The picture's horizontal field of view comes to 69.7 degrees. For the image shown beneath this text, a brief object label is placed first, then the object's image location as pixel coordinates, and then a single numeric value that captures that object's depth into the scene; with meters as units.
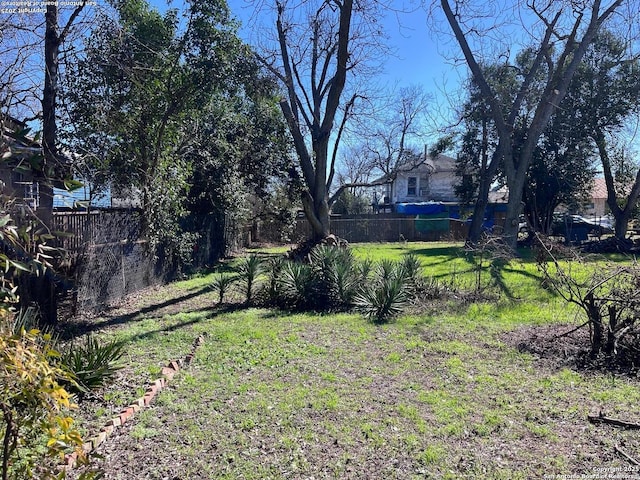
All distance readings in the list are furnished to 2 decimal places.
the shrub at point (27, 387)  1.89
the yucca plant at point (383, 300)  8.20
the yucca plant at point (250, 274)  9.47
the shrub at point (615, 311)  5.43
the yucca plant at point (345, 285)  9.02
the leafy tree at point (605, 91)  19.53
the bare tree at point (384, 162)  28.41
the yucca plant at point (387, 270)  9.06
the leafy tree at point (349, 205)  31.78
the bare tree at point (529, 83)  13.95
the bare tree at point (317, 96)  12.19
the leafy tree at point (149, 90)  8.20
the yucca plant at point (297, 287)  9.13
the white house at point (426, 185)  39.59
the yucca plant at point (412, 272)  9.39
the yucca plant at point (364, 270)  9.34
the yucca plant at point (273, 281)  9.37
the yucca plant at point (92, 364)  4.66
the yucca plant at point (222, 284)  9.40
